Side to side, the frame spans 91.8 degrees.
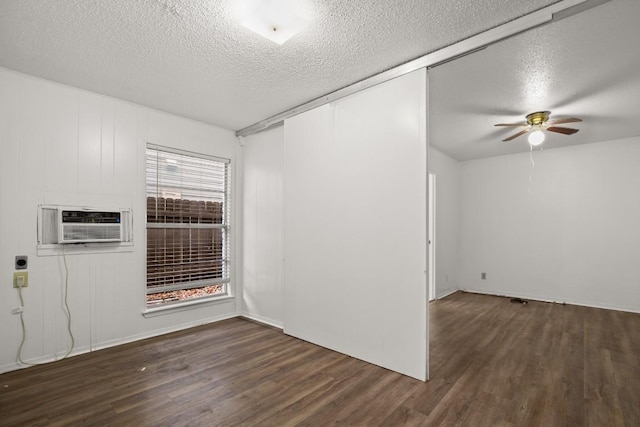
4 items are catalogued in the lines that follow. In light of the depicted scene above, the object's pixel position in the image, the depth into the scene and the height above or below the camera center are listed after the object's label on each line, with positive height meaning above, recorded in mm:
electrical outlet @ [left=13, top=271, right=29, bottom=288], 2787 -603
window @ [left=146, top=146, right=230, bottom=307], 3783 -166
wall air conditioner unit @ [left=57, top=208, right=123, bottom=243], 2994 -129
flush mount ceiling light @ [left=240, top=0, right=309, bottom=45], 1961 +1294
